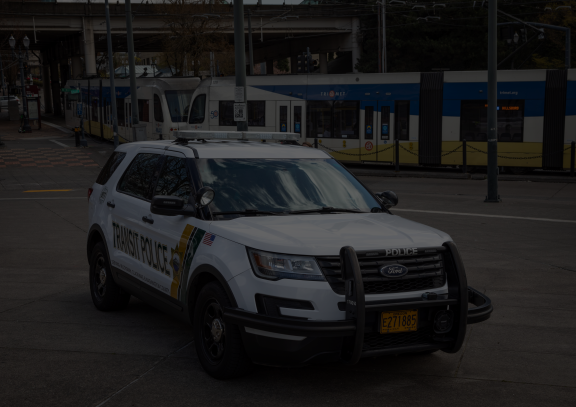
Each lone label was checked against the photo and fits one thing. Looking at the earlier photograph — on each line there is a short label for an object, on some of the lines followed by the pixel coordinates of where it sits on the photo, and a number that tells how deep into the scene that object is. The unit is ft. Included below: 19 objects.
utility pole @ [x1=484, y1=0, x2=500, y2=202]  55.93
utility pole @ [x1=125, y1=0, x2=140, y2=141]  90.07
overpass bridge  172.04
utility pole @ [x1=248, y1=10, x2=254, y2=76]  144.91
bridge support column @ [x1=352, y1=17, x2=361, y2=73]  196.24
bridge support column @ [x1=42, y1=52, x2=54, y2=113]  248.93
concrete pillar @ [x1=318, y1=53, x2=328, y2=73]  227.40
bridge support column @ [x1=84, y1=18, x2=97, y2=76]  176.86
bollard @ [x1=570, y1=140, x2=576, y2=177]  71.82
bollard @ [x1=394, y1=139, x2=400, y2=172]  81.85
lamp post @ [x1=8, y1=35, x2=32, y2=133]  146.82
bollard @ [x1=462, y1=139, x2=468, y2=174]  77.92
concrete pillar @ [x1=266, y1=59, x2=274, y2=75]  262.26
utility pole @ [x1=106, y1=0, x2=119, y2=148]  106.95
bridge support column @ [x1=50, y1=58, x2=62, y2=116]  233.14
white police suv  15.33
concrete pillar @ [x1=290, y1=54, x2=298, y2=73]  249.24
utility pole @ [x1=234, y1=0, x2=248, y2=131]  53.62
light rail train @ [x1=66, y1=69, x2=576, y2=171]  74.59
